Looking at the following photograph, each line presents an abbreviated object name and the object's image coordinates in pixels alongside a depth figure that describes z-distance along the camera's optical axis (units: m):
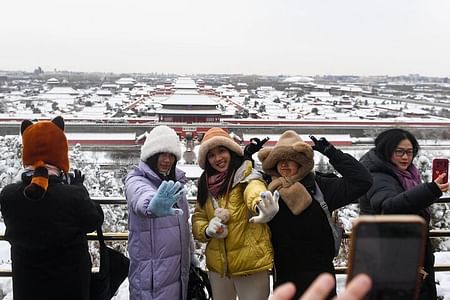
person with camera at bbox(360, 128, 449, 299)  1.65
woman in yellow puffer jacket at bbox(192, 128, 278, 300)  1.70
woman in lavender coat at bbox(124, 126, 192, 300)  1.69
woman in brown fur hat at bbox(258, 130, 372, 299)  1.63
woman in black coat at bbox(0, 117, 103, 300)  1.50
